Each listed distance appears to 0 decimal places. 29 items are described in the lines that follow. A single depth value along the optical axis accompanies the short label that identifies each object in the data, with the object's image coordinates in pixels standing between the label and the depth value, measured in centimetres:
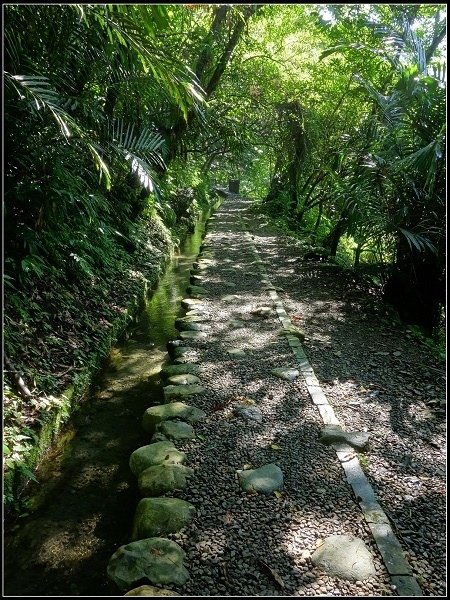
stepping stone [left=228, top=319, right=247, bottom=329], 473
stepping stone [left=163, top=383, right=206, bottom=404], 319
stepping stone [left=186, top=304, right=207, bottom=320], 500
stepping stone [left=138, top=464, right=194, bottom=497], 226
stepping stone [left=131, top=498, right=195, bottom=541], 199
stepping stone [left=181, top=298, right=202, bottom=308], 541
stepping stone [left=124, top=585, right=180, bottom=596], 163
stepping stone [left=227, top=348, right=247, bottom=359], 395
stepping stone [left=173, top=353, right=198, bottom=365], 378
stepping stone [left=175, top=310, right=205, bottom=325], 478
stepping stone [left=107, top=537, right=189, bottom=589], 172
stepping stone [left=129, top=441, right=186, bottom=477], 247
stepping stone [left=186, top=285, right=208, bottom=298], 593
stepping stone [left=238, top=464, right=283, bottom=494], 225
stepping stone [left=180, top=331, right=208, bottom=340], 433
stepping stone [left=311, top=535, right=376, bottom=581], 176
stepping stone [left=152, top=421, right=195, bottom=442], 269
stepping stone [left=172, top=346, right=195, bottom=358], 395
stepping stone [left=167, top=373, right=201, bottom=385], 341
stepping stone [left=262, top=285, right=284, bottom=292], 625
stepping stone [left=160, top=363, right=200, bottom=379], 358
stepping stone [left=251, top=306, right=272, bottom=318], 514
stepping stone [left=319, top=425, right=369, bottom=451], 265
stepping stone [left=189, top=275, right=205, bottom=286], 657
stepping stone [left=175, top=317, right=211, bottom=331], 461
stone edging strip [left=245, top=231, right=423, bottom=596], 174
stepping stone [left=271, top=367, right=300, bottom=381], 353
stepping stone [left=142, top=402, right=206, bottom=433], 290
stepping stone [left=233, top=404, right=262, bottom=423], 293
